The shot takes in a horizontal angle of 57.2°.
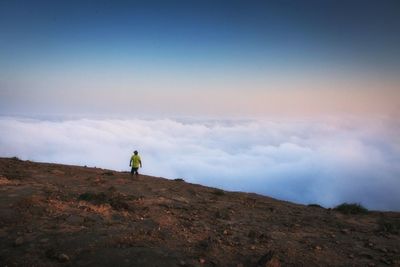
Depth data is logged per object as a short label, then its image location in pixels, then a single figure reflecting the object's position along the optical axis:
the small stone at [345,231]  15.49
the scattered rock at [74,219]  13.68
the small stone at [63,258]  10.31
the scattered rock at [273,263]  10.77
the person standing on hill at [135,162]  26.59
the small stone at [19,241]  11.15
